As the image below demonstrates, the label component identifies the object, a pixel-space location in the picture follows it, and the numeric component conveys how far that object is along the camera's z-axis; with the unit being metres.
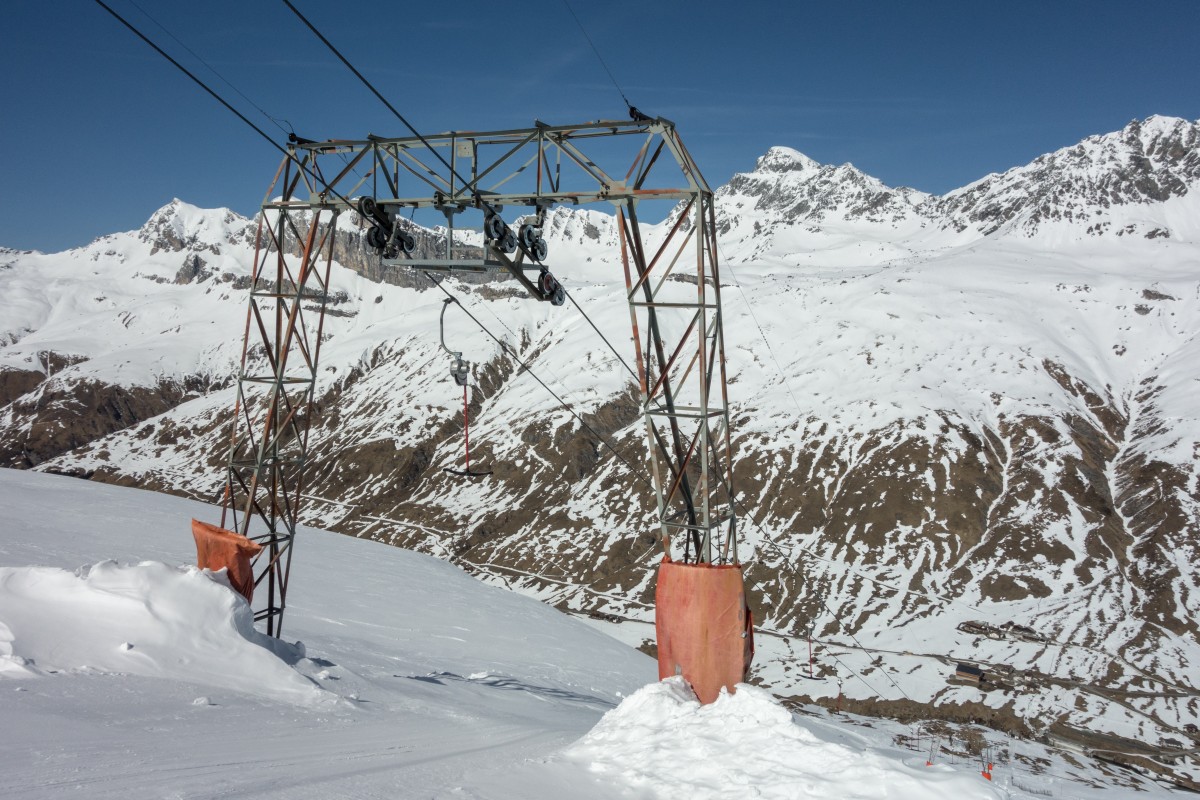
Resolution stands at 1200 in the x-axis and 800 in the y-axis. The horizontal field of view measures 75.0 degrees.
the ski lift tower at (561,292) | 14.66
